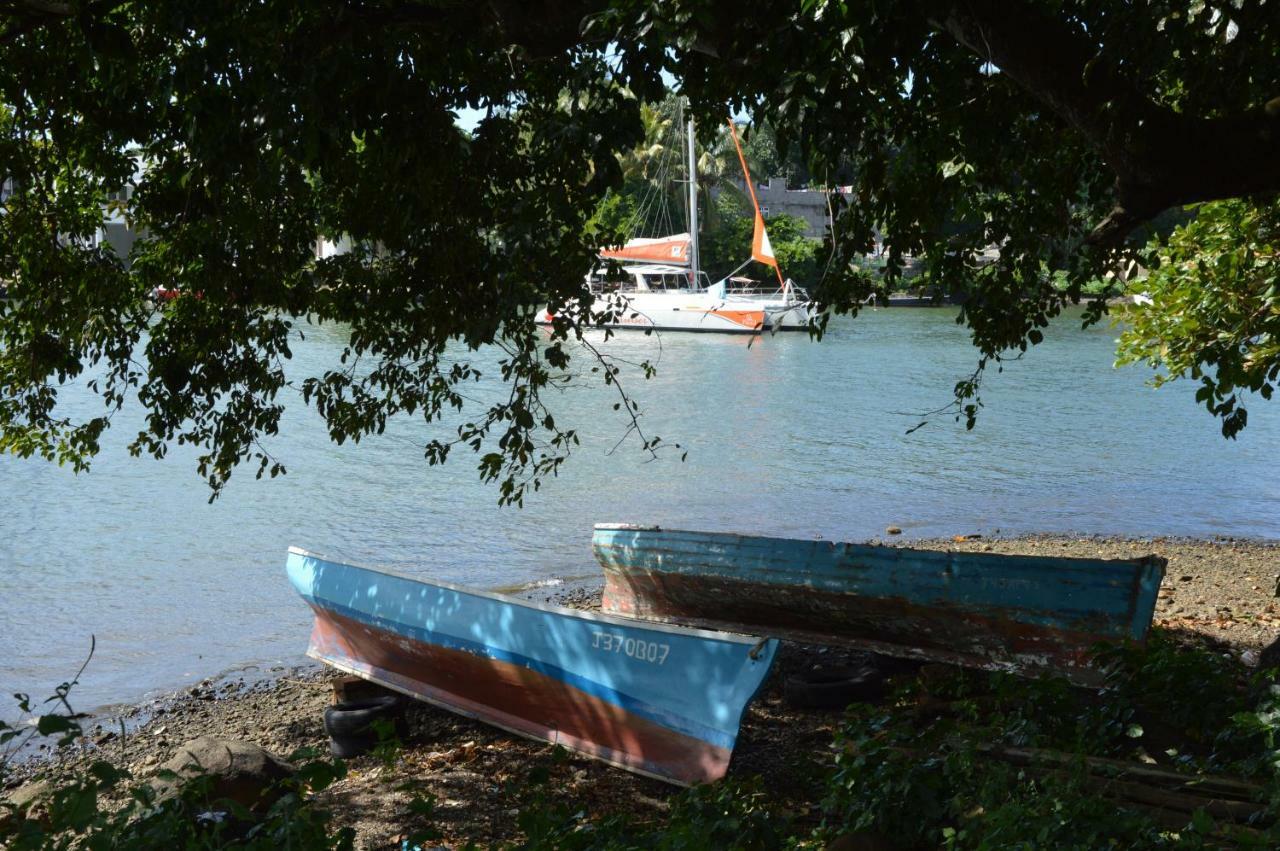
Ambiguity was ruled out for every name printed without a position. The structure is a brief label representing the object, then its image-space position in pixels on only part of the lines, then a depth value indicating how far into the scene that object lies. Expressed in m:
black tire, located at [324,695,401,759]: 7.83
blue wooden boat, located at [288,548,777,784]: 6.61
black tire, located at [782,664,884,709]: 7.75
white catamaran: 43.84
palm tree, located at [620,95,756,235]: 52.97
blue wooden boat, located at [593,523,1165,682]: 7.33
